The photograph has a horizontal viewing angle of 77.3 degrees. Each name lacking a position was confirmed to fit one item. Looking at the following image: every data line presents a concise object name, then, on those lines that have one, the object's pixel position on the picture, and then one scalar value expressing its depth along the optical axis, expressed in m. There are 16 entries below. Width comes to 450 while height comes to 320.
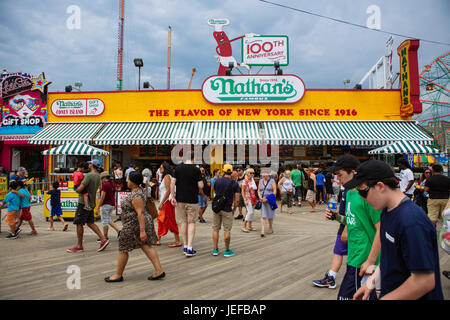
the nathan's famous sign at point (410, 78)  14.26
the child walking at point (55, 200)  8.34
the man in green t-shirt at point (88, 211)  5.92
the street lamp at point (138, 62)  20.64
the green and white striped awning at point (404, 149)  12.48
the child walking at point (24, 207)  7.30
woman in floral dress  4.18
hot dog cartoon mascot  16.91
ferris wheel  35.94
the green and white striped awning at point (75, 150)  11.45
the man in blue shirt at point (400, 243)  1.52
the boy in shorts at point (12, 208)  7.05
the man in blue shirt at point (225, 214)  5.63
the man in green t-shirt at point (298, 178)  12.20
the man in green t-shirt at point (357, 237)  2.73
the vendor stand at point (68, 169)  9.54
